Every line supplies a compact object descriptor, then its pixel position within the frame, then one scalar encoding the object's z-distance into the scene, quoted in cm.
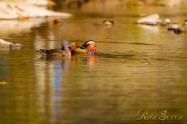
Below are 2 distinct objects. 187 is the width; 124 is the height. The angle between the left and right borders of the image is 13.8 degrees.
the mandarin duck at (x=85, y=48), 2862
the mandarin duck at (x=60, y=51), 2717
